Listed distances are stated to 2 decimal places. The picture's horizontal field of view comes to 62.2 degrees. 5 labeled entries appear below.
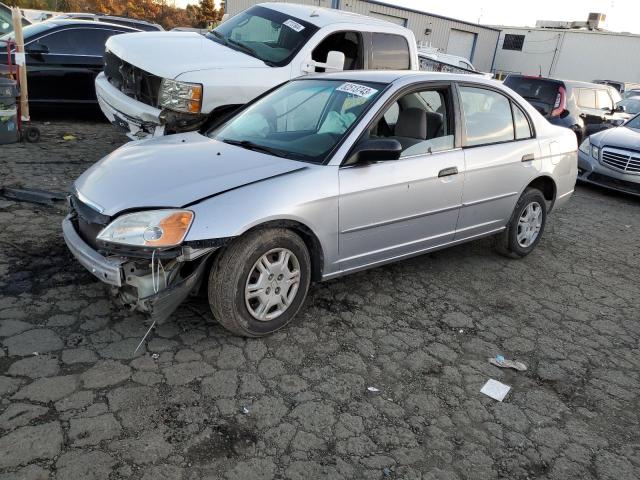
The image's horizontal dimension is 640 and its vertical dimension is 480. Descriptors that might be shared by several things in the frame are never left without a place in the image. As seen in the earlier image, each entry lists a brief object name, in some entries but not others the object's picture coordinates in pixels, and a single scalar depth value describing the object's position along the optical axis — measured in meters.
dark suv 11.27
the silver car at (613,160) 8.69
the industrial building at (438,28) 26.61
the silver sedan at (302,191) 3.01
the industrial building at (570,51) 35.53
